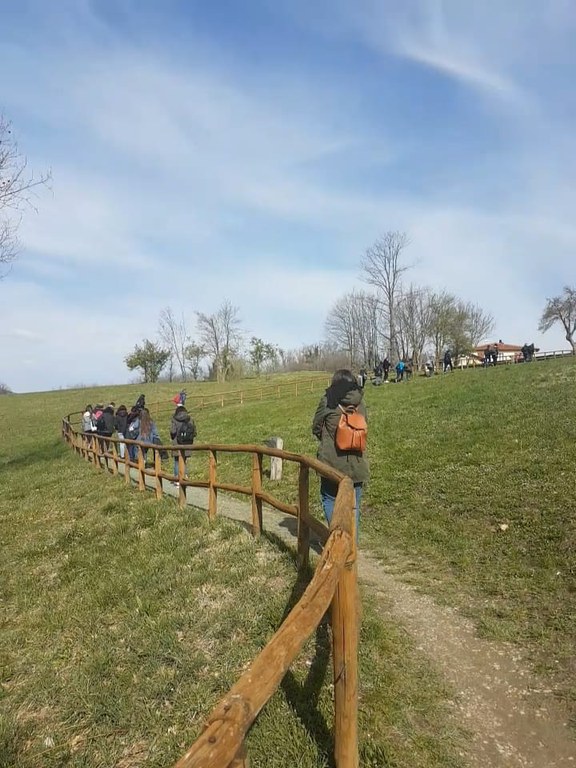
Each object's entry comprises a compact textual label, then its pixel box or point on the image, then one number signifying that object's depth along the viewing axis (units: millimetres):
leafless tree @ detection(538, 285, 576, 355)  60438
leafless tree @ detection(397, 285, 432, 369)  64875
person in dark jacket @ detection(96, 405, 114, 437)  16844
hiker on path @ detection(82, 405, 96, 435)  18884
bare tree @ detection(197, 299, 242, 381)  72312
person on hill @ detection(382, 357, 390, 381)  34469
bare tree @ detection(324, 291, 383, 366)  73438
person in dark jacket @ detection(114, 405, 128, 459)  15703
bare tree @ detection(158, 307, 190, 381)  78688
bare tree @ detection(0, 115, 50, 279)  12492
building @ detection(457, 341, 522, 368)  53950
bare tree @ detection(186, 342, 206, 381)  77688
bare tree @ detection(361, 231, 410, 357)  53516
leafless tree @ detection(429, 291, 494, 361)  59156
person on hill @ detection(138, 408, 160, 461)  12258
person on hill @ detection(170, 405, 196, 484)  10555
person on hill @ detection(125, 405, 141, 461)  13662
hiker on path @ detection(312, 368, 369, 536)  5398
